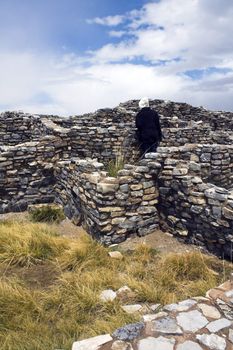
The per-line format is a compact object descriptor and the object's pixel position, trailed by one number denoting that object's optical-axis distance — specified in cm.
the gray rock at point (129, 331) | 360
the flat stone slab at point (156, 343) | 344
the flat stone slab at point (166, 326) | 367
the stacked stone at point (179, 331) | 349
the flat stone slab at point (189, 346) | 343
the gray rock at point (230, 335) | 355
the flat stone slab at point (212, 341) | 344
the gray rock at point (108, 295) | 494
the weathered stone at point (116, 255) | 636
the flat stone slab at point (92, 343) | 354
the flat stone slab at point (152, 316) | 388
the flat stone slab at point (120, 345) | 345
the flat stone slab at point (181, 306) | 407
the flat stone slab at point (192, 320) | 372
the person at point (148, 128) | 1065
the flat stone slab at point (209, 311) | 393
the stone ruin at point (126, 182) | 667
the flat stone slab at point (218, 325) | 369
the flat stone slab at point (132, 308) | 464
